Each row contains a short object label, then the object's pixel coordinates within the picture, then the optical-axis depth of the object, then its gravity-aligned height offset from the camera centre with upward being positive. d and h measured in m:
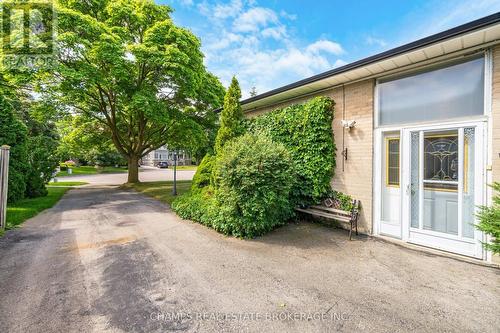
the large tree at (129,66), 9.73 +4.96
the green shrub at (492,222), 3.55 -0.93
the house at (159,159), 59.91 +1.63
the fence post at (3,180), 5.63 -0.42
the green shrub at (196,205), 6.75 -1.39
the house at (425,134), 4.17 +0.74
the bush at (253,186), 5.45 -0.53
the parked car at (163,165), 48.46 -0.06
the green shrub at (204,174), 8.51 -0.36
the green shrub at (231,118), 7.79 +1.70
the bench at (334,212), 5.69 -1.32
